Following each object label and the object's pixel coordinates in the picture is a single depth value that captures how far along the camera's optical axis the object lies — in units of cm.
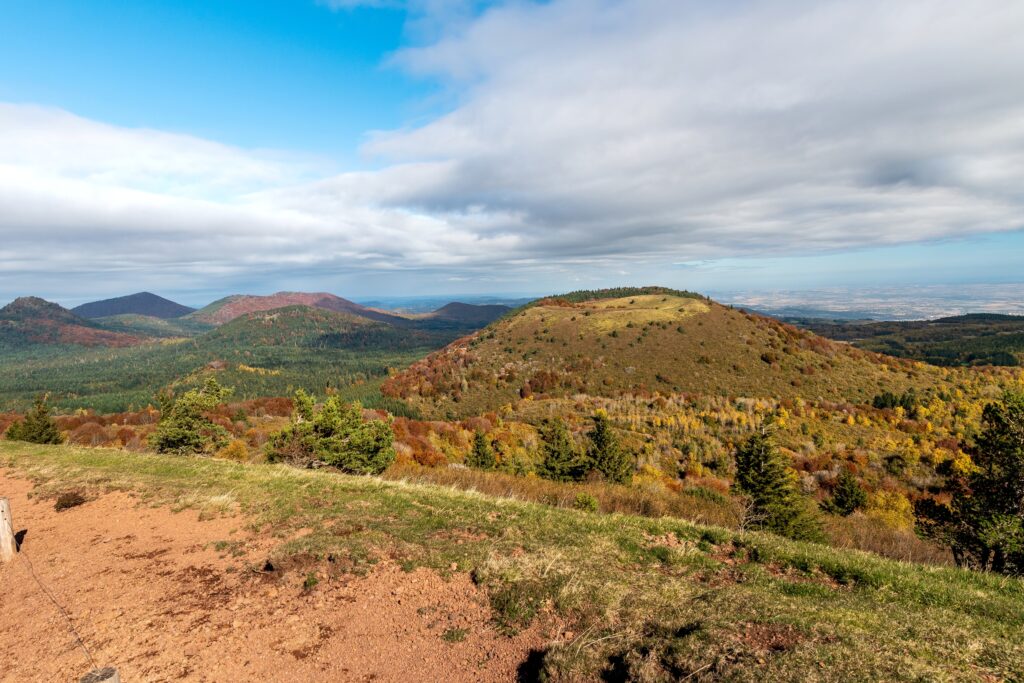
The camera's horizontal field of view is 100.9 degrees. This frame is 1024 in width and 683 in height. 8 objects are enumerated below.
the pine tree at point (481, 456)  4203
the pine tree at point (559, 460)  3897
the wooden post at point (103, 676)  509
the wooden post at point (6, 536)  1133
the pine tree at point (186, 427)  3531
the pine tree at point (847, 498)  4197
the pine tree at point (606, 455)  3909
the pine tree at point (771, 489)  2342
